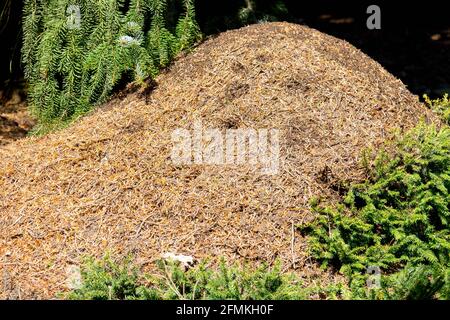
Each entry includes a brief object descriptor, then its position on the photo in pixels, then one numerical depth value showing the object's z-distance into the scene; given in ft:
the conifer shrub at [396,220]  10.47
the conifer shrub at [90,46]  13.47
